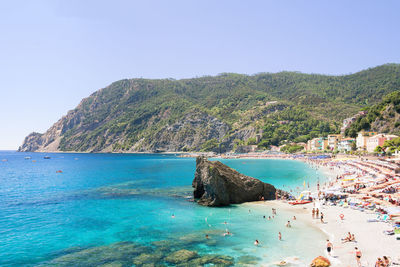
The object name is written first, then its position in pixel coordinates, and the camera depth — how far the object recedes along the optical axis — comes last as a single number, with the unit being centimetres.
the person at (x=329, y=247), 1916
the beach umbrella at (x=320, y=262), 1700
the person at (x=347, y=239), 2145
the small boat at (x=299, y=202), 3566
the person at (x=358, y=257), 1726
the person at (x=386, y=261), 1621
